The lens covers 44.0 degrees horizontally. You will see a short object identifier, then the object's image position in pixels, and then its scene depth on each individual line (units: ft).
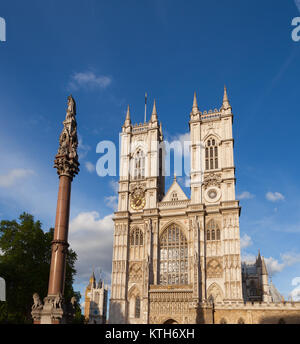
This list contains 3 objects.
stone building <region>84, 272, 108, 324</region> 321.52
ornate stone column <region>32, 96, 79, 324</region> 53.83
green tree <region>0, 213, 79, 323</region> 105.91
